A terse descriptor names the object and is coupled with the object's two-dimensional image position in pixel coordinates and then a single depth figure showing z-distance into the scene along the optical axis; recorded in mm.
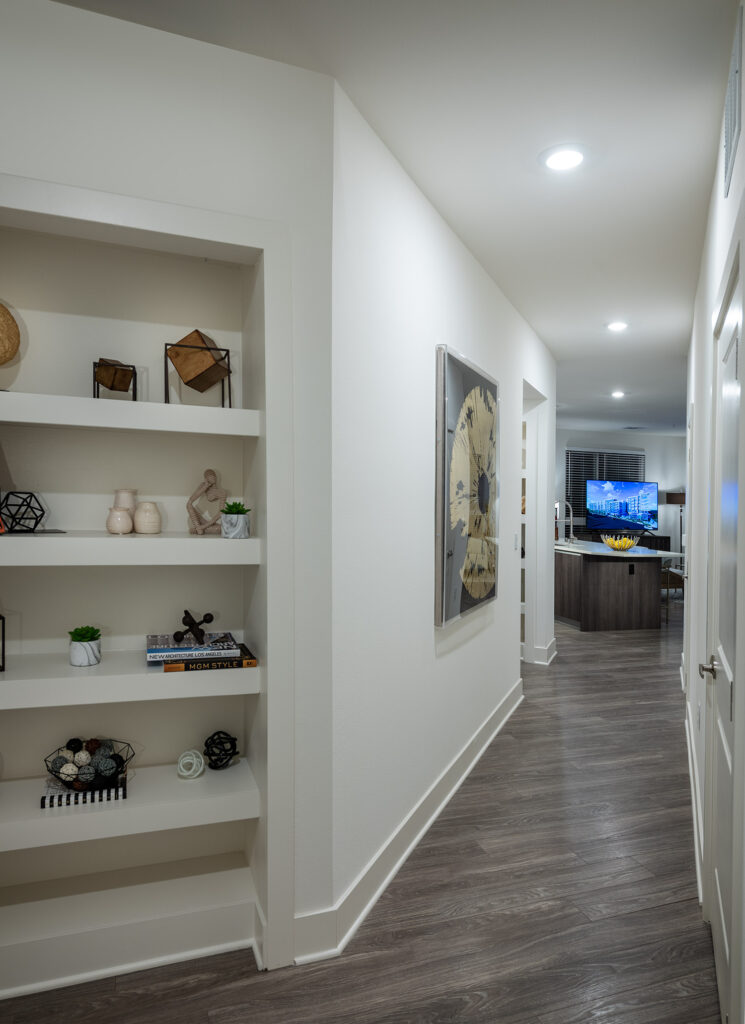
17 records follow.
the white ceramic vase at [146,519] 2172
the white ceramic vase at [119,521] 2119
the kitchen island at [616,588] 8070
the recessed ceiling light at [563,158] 2625
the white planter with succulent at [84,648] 2074
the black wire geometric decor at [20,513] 2074
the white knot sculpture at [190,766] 2232
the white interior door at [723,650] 1831
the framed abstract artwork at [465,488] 3152
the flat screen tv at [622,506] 13273
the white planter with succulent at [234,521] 2174
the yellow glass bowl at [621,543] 8570
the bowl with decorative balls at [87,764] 2076
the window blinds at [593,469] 13398
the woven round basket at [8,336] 2002
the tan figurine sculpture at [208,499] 2299
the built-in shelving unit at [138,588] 1990
